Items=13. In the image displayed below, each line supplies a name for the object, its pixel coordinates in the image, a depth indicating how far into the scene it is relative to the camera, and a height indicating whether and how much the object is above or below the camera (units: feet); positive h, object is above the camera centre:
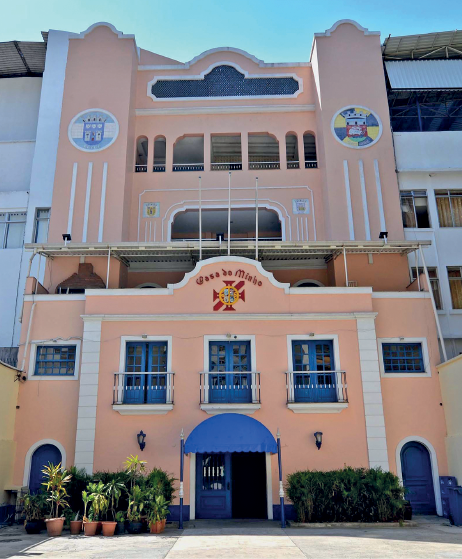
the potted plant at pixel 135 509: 46.83 -2.93
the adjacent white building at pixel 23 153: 78.54 +47.83
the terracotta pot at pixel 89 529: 45.57 -4.32
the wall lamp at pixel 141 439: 55.62 +3.40
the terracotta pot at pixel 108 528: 45.39 -4.24
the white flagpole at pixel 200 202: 65.27 +34.33
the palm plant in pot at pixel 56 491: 48.44 -1.39
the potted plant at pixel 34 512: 47.73 -3.10
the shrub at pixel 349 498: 49.67 -2.30
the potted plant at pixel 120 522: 46.73 -3.89
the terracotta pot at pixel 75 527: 46.29 -4.23
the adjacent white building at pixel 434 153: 77.10 +45.14
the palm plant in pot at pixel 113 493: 47.50 -1.55
